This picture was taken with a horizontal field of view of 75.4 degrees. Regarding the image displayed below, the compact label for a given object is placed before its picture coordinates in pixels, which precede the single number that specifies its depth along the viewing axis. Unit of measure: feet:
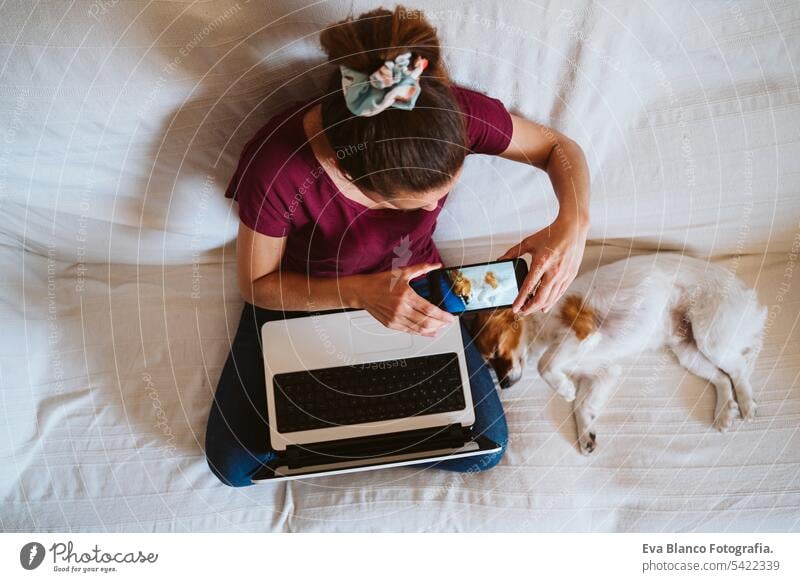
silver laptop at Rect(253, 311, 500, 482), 2.35
